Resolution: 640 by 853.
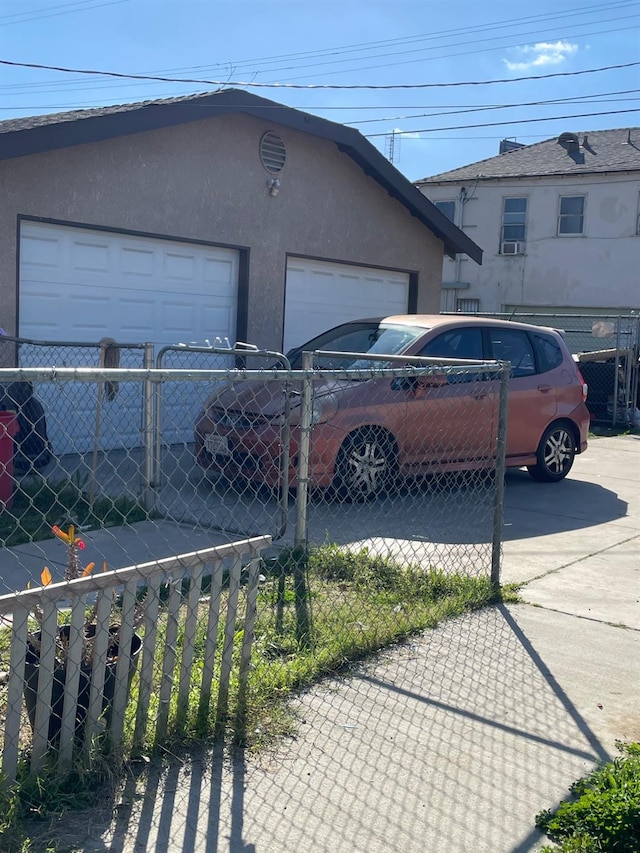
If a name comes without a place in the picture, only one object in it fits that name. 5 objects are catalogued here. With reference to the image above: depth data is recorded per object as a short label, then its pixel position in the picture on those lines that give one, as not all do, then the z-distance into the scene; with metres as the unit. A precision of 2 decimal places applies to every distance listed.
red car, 7.40
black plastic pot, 3.32
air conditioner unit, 27.20
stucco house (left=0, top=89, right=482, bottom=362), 9.35
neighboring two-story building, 25.69
